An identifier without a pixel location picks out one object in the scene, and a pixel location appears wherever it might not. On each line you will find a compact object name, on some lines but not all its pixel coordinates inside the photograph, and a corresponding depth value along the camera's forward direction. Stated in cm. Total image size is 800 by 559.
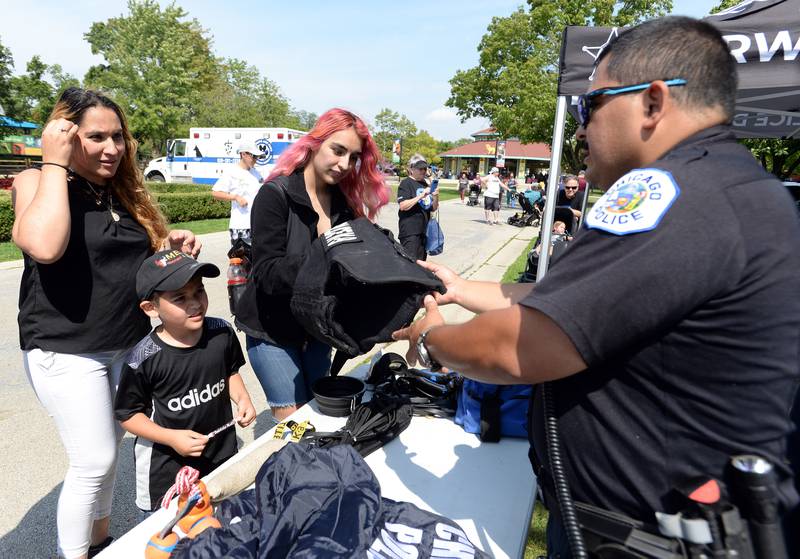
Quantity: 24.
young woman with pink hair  232
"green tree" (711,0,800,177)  1631
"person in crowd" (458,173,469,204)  2931
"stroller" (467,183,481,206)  2638
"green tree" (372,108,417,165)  6662
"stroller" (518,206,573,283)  516
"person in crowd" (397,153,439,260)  771
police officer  97
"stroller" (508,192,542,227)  1878
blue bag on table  249
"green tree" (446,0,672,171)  2453
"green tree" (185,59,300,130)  3466
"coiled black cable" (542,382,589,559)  123
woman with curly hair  201
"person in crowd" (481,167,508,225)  1859
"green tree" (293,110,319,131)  7338
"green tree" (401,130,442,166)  6486
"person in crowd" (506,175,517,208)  2862
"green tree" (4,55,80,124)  3631
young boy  211
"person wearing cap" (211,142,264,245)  675
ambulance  2262
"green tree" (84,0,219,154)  2747
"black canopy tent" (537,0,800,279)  390
